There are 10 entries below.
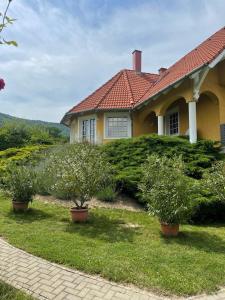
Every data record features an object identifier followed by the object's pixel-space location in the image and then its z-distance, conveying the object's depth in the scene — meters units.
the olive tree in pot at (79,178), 8.54
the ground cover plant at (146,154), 11.49
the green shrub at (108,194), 10.94
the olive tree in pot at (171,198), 7.41
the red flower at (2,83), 3.46
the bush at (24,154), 15.74
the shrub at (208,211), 9.13
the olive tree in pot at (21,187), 9.77
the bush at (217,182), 8.03
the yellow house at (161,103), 14.60
